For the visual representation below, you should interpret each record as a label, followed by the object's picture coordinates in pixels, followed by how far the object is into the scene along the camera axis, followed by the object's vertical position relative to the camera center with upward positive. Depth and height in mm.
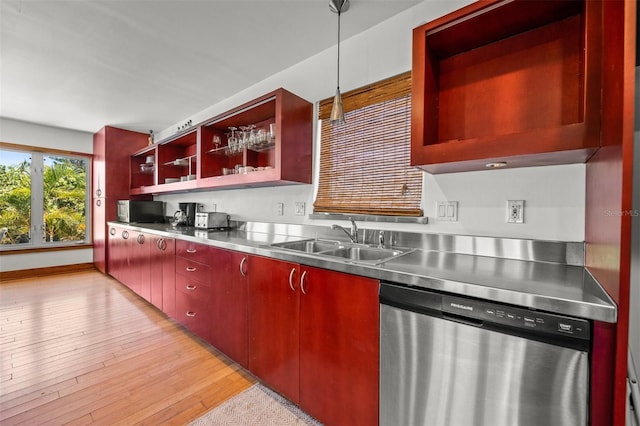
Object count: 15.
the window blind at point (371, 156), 1784 +386
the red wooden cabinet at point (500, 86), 1138 +611
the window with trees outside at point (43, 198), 4230 +152
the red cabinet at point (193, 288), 2117 -636
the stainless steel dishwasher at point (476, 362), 817 -501
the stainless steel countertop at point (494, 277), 812 -244
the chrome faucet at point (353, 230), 1898 -135
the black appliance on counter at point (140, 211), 3994 -42
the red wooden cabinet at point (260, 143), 2158 +602
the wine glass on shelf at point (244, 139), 2662 +676
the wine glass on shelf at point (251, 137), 2590 +670
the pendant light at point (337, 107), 1612 +591
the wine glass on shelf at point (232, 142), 2797 +677
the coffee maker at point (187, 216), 3477 -90
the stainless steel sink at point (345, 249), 1703 -251
